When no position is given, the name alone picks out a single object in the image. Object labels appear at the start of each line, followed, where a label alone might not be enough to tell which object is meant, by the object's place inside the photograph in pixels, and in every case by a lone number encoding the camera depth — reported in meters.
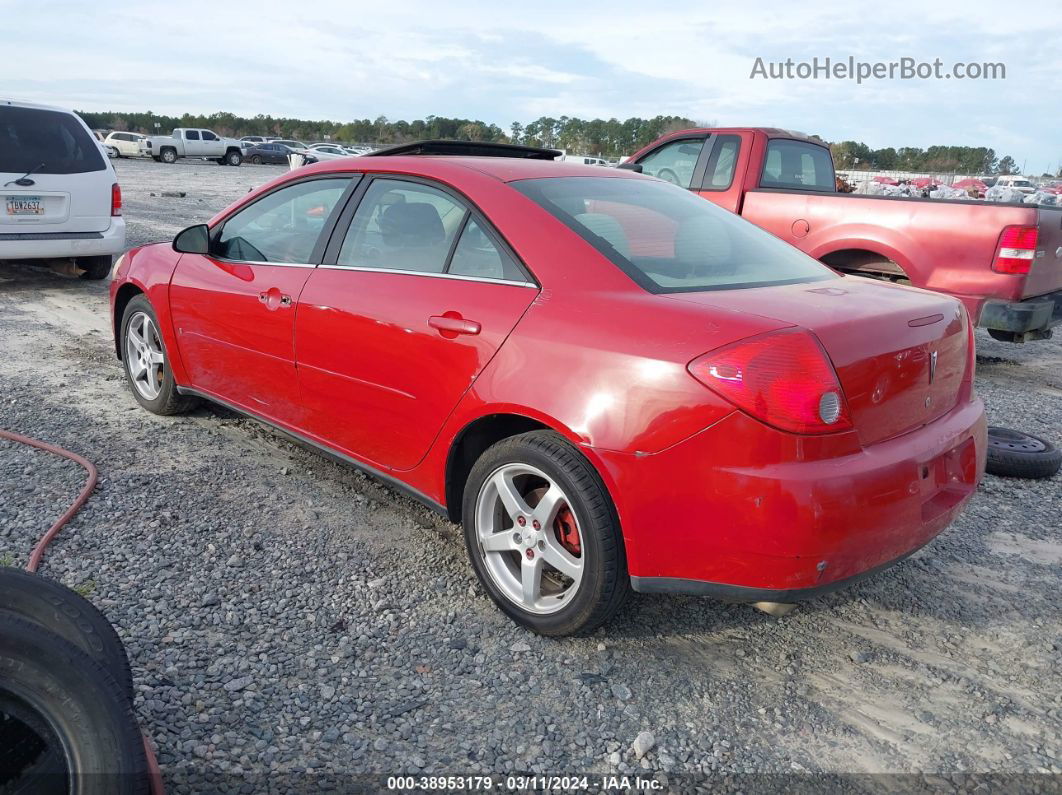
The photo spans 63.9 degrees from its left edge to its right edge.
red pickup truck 6.02
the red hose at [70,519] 2.07
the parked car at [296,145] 51.31
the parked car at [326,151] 41.62
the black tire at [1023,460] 4.48
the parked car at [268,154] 48.15
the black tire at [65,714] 1.65
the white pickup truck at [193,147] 43.97
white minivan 8.30
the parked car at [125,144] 46.09
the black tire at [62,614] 2.04
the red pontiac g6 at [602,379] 2.43
